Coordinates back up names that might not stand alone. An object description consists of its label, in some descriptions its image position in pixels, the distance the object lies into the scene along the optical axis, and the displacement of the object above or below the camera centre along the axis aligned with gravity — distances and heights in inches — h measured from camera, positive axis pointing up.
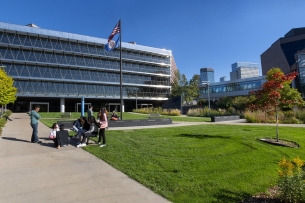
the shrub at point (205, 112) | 1198.9 -19.7
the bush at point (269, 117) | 709.9 -34.6
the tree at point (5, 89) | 925.0 +101.5
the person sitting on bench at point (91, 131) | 340.8 -34.8
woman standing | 330.3 -19.9
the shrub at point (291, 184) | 146.9 -54.3
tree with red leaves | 345.4 +22.4
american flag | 669.9 +256.0
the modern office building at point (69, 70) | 1510.8 +338.0
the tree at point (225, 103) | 1537.6 +44.5
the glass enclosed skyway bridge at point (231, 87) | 2252.2 +247.5
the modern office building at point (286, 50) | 2229.3 +644.1
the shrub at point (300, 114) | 719.9 -23.5
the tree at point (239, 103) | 1269.1 +32.3
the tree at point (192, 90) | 1919.2 +174.6
